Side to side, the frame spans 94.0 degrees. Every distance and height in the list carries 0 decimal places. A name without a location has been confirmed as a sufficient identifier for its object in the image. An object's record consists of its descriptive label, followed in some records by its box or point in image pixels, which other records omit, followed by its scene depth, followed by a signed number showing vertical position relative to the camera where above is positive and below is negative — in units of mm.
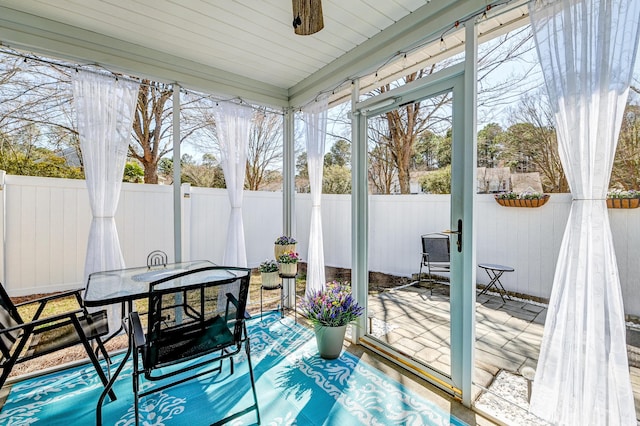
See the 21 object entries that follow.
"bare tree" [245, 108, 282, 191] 4258 +898
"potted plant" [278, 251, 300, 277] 3188 -597
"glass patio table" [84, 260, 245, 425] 1721 -522
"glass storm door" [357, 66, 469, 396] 2104 -146
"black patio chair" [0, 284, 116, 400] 1714 -848
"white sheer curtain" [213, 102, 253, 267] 3271 +546
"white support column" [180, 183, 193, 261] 4074 -175
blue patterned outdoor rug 1864 -1316
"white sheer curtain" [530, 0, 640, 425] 1383 -95
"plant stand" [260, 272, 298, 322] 3277 -974
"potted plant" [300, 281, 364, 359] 2547 -949
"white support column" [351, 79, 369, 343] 2822 -21
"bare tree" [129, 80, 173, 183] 5102 +1345
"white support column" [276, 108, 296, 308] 3723 +311
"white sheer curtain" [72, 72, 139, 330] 2453 +494
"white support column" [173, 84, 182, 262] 2938 +220
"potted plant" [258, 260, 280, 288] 3268 -741
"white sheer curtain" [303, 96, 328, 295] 3264 +186
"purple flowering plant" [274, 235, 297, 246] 3337 -377
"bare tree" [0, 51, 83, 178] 3783 +1135
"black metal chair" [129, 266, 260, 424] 1632 -720
